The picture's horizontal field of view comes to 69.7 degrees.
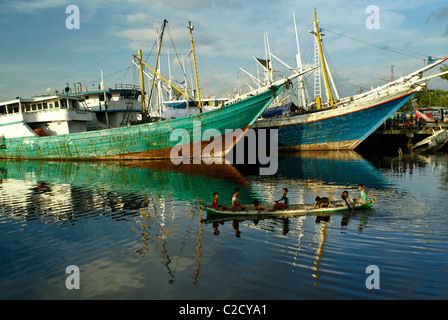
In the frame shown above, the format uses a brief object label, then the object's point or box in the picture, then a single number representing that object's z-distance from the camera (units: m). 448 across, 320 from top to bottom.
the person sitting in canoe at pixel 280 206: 14.78
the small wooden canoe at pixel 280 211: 14.57
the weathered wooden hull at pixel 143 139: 33.66
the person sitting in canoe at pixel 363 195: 15.41
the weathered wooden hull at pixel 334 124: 36.38
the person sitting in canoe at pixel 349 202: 14.78
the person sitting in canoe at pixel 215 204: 14.88
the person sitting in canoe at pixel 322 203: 14.72
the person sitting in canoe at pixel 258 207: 14.65
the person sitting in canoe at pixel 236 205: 14.73
